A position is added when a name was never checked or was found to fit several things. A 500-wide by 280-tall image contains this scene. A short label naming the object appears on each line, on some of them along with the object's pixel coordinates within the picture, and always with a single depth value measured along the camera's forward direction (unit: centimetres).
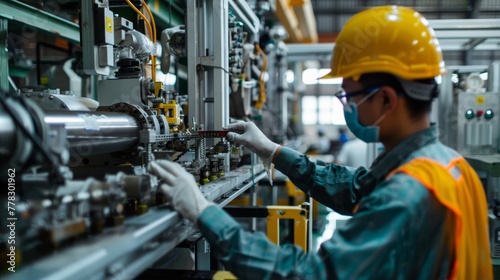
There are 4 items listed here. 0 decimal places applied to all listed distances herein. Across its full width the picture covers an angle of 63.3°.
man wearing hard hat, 97
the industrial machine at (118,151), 76
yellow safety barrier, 191
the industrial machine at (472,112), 362
